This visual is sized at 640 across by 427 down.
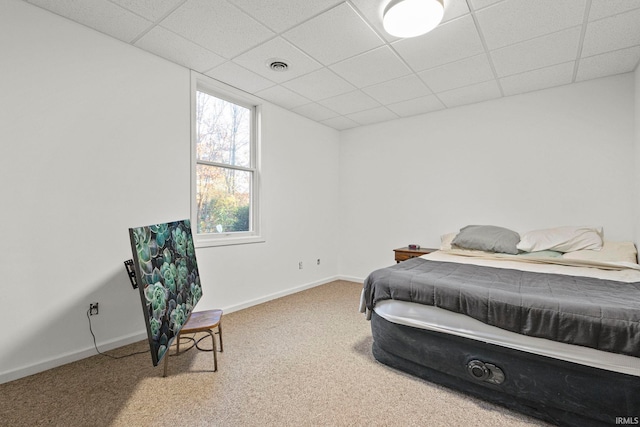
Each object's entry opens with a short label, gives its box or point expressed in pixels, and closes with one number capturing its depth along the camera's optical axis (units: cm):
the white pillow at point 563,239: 280
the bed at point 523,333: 140
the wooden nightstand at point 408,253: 373
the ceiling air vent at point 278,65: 278
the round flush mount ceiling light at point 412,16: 193
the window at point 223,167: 318
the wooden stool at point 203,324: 200
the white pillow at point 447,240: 353
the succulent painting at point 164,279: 159
